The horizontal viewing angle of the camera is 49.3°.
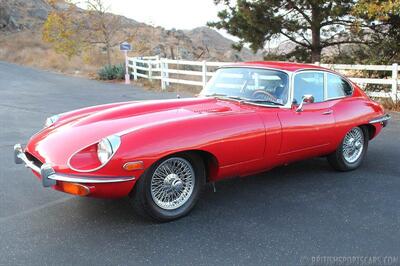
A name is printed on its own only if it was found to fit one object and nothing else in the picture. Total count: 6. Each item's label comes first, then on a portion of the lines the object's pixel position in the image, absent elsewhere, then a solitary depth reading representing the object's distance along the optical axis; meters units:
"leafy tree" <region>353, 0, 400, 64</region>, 11.42
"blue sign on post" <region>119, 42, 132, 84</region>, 18.88
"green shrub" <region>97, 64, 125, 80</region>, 20.17
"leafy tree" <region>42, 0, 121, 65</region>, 23.53
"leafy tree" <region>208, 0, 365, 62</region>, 14.30
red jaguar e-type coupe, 3.62
